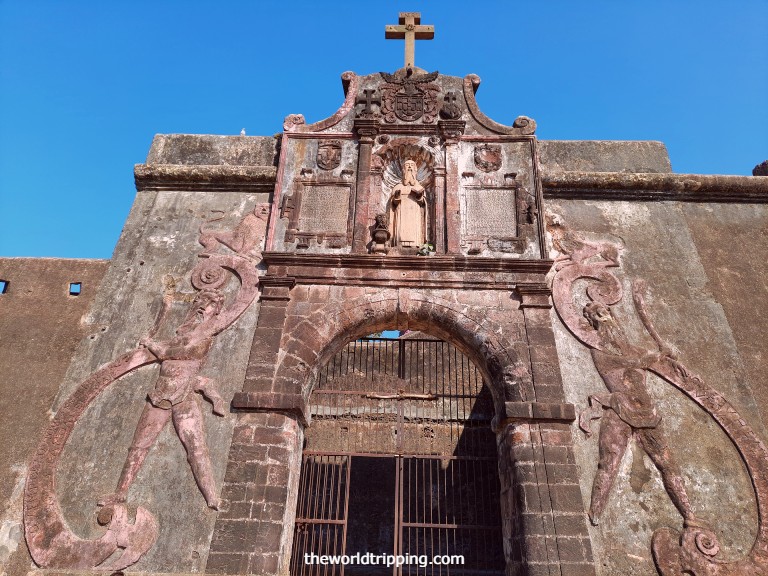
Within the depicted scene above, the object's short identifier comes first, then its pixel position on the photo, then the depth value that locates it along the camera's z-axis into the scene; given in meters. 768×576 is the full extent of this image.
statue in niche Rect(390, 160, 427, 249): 7.52
